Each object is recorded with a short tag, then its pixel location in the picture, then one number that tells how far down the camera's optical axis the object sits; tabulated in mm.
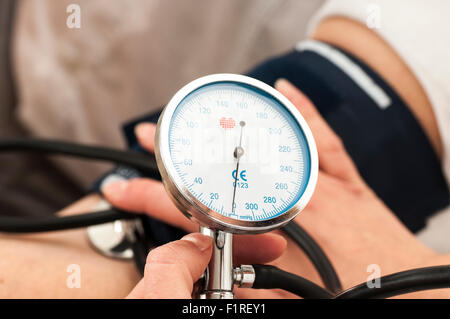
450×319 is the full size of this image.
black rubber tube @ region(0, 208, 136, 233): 560
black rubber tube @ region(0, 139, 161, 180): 613
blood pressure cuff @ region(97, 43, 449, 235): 717
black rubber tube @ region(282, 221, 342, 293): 428
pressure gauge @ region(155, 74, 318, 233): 344
